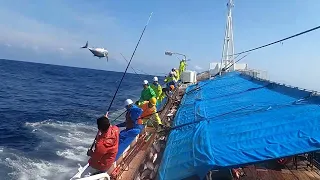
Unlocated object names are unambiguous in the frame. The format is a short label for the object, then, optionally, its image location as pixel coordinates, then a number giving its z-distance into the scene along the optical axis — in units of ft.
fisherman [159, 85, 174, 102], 37.85
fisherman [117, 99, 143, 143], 18.55
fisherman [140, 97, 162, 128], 23.85
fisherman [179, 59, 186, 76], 69.82
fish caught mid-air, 23.83
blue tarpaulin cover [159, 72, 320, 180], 11.87
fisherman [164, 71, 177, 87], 46.55
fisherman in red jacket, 12.76
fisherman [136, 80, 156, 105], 27.00
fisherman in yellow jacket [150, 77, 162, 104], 33.13
